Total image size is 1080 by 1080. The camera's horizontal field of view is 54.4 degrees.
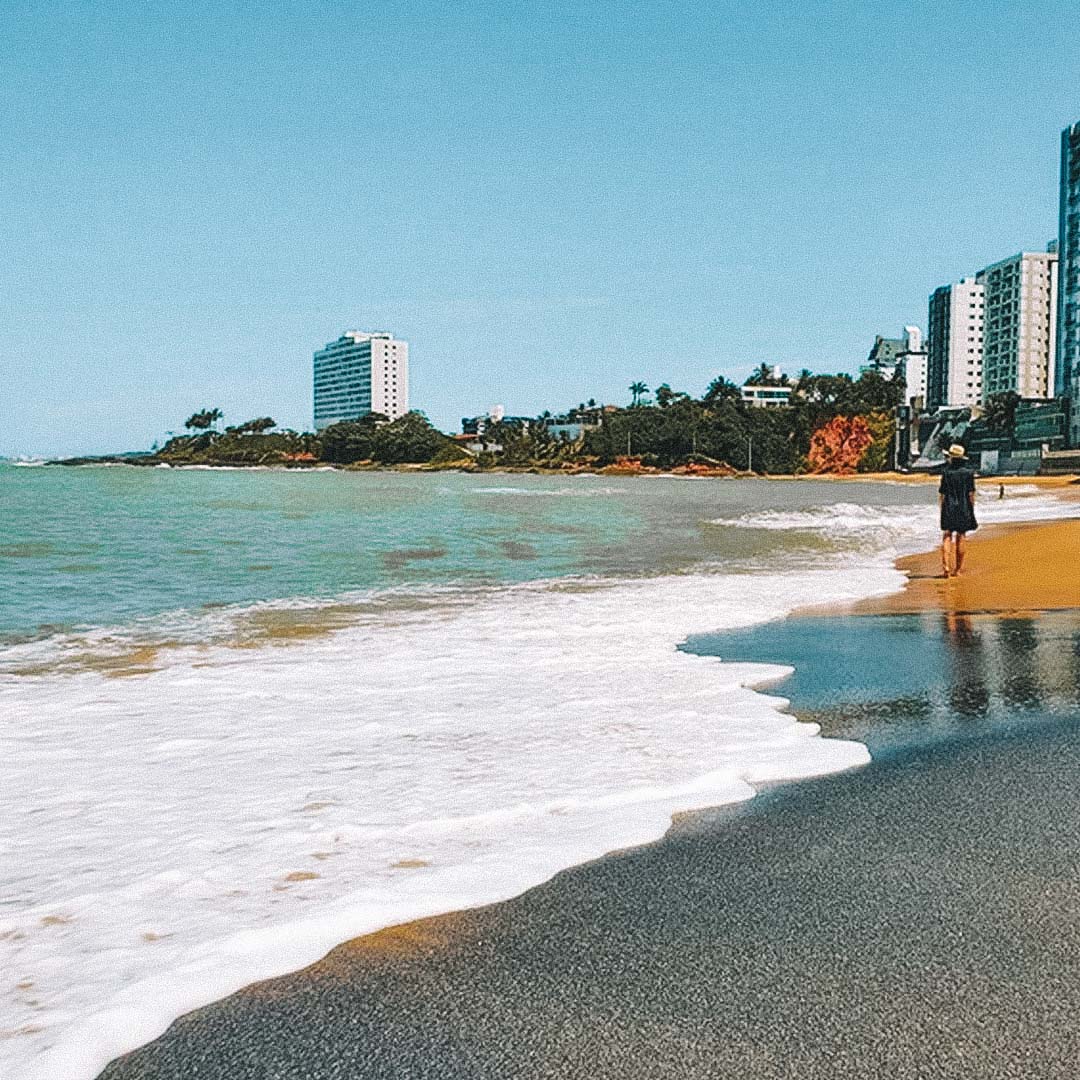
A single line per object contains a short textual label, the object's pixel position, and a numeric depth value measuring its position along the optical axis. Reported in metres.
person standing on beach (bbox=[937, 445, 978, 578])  14.80
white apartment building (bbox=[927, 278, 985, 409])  190.50
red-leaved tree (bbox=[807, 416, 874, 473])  166.12
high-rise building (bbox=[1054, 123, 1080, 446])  125.68
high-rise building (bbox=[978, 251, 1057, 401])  173.62
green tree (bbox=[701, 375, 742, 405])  196.00
